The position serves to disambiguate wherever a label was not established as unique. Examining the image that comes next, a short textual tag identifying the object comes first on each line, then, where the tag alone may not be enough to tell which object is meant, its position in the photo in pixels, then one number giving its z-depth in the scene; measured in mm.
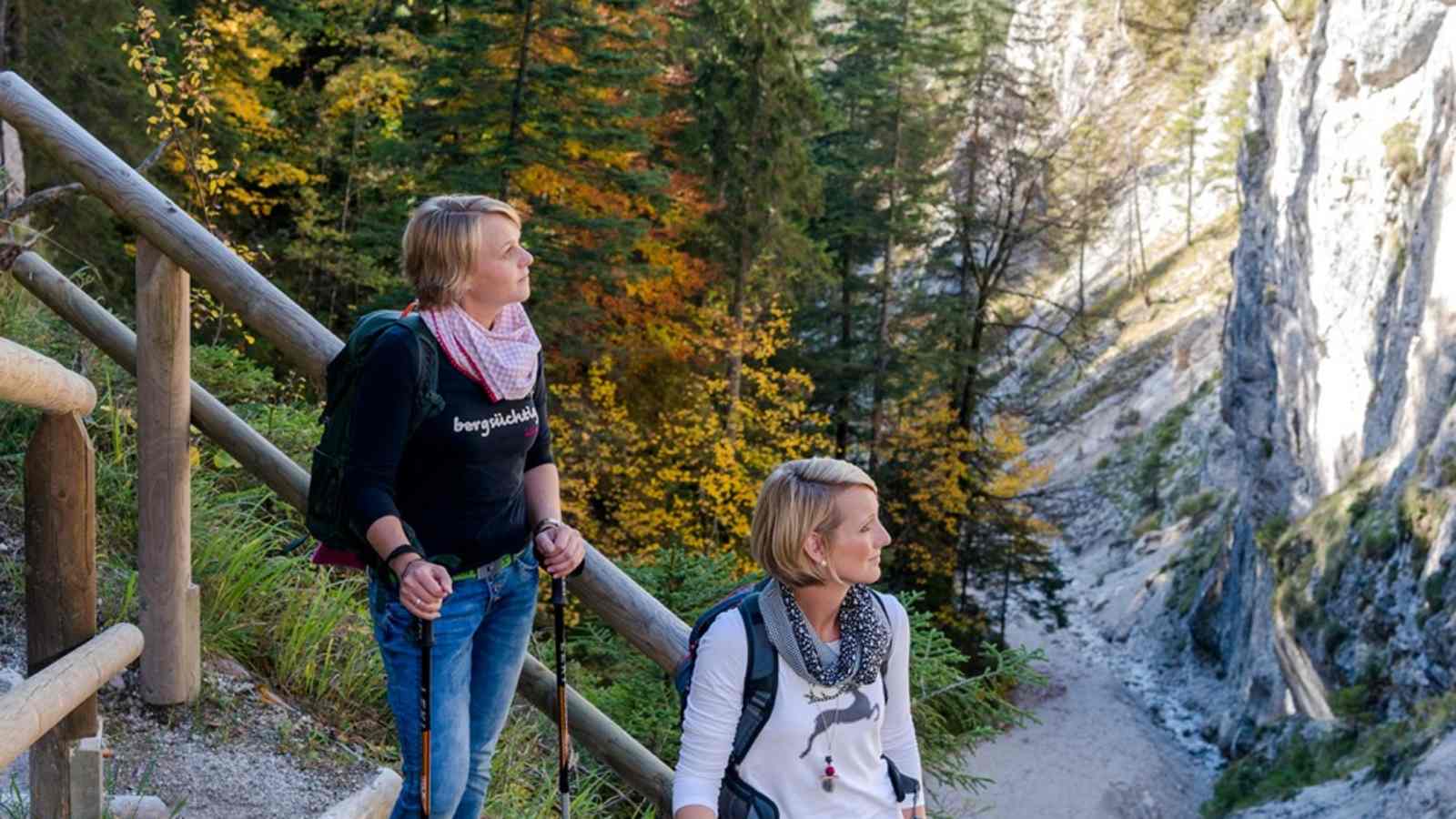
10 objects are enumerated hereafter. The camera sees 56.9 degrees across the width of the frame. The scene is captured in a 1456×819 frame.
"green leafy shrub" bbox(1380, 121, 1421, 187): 22312
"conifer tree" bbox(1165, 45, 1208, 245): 52844
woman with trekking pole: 2592
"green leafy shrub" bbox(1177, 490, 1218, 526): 34938
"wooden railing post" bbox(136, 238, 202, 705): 3387
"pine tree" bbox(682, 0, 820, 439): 22750
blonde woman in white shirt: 2500
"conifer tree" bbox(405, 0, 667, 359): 18547
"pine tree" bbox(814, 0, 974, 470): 25469
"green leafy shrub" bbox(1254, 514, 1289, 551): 24656
